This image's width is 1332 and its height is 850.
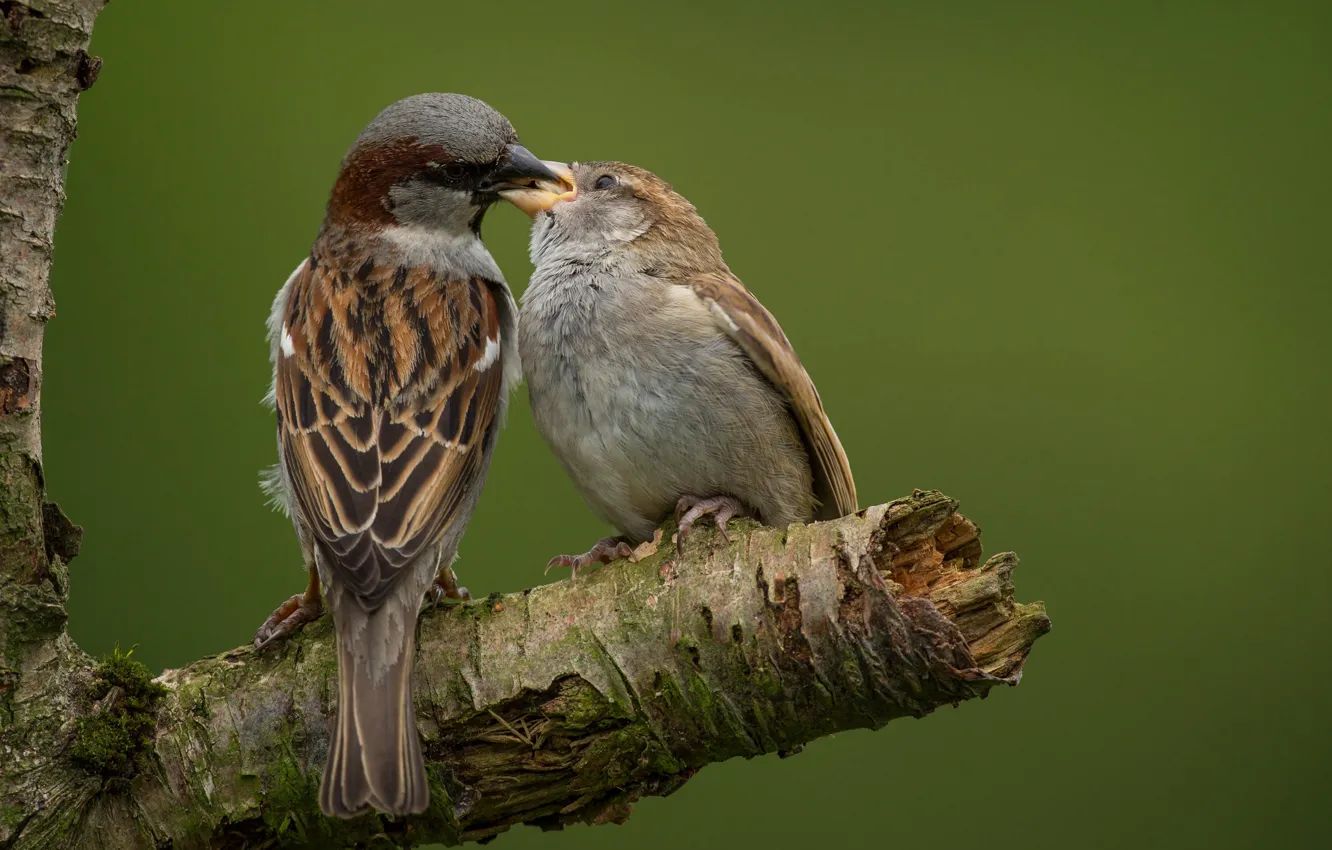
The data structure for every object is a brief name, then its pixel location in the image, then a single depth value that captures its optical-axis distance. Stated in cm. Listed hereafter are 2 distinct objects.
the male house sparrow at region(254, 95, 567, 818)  425
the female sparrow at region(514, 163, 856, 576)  524
